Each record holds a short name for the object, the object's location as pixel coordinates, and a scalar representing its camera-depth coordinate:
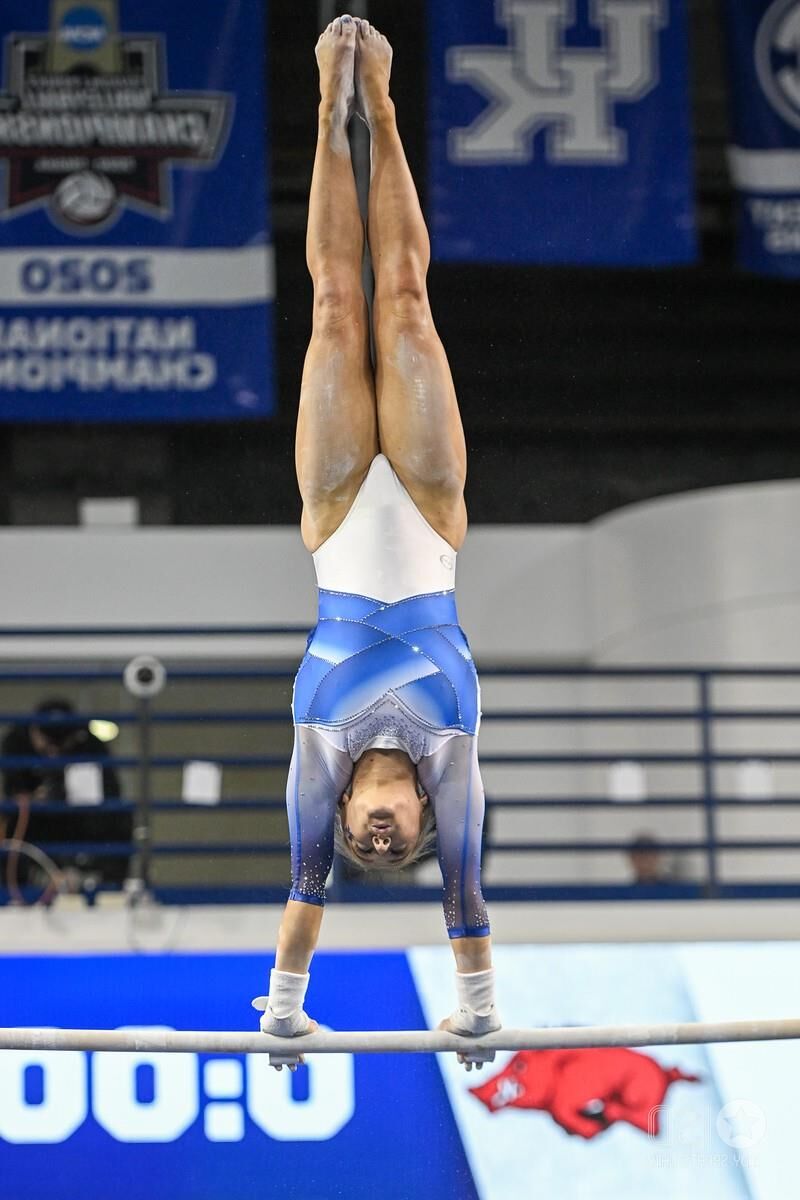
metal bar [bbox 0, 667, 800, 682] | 13.41
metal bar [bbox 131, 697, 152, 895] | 13.22
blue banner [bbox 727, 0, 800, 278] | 14.88
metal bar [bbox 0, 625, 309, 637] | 13.78
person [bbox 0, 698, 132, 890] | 14.03
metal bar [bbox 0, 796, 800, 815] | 13.33
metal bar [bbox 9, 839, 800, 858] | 13.44
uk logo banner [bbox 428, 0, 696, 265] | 14.27
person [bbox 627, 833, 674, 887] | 17.36
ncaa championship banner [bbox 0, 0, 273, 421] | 14.41
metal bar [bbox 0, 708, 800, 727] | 13.45
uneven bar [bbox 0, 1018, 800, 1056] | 8.35
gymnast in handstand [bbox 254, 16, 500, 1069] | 8.37
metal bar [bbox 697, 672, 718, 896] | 13.81
